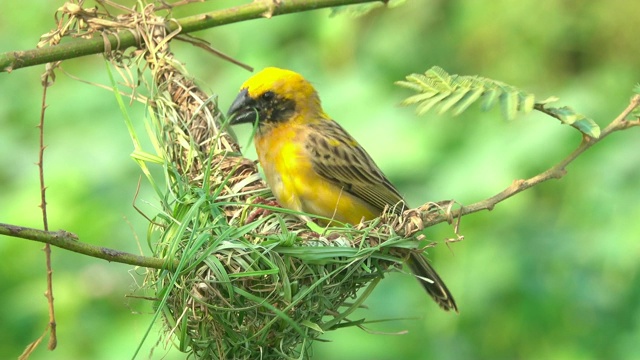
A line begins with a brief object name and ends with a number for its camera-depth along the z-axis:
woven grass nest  5.87
